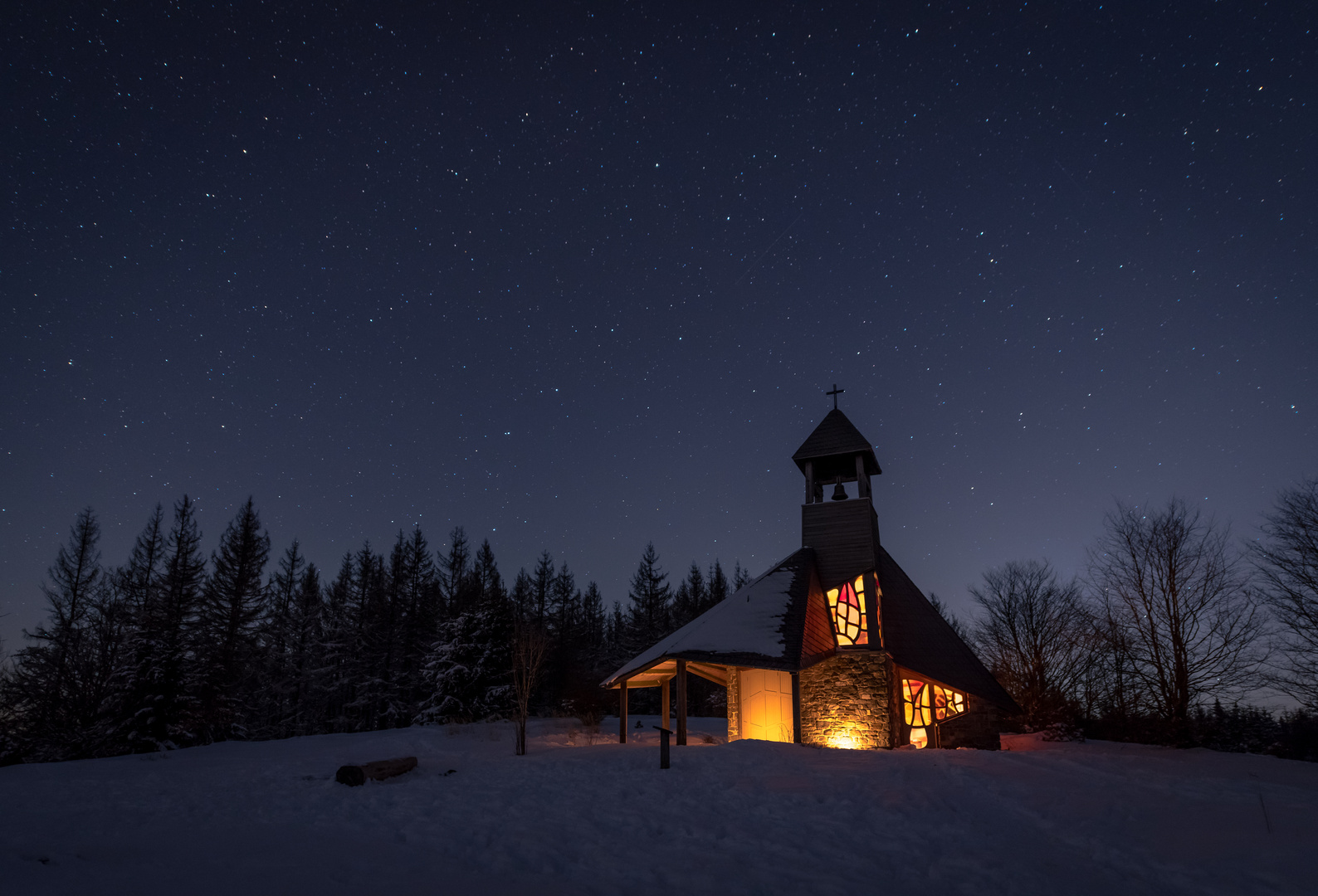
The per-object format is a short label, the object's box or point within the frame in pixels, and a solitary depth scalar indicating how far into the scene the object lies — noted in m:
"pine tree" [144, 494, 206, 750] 19.72
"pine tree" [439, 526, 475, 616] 38.75
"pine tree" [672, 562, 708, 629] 48.69
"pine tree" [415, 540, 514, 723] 29.61
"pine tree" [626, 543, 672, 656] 46.72
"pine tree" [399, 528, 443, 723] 37.25
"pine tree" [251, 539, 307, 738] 34.28
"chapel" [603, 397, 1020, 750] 17.02
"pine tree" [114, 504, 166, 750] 19.56
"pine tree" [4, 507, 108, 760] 20.73
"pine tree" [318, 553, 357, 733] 36.53
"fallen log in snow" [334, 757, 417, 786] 11.53
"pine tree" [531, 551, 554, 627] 49.88
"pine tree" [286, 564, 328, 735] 36.09
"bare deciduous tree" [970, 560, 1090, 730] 25.05
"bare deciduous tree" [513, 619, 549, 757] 16.45
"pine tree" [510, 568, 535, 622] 46.88
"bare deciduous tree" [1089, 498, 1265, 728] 19.55
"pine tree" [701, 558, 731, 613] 50.41
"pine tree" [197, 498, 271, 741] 24.28
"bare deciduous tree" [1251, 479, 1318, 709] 17.41
